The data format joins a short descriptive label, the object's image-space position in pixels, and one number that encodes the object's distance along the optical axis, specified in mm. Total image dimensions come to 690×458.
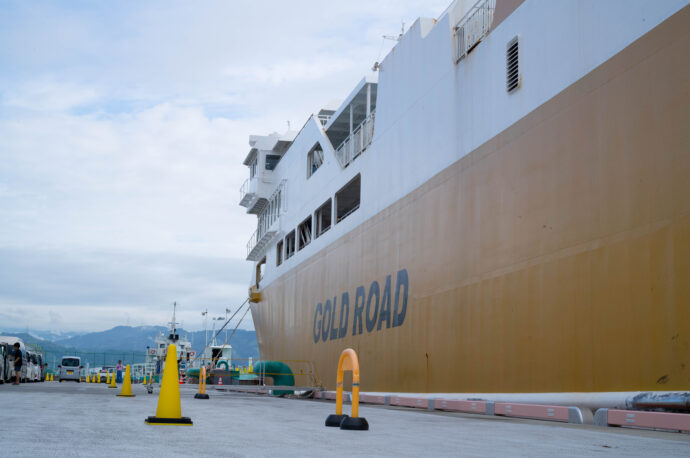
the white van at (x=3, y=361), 21770
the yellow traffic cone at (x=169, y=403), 6387
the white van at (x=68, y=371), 42531
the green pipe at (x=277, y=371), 21580
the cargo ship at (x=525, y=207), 7227
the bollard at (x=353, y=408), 5973
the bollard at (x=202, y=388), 14345
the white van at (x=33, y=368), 34750
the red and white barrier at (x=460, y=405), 10008
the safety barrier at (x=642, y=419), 6426
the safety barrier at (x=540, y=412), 7826
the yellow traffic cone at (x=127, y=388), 13672
